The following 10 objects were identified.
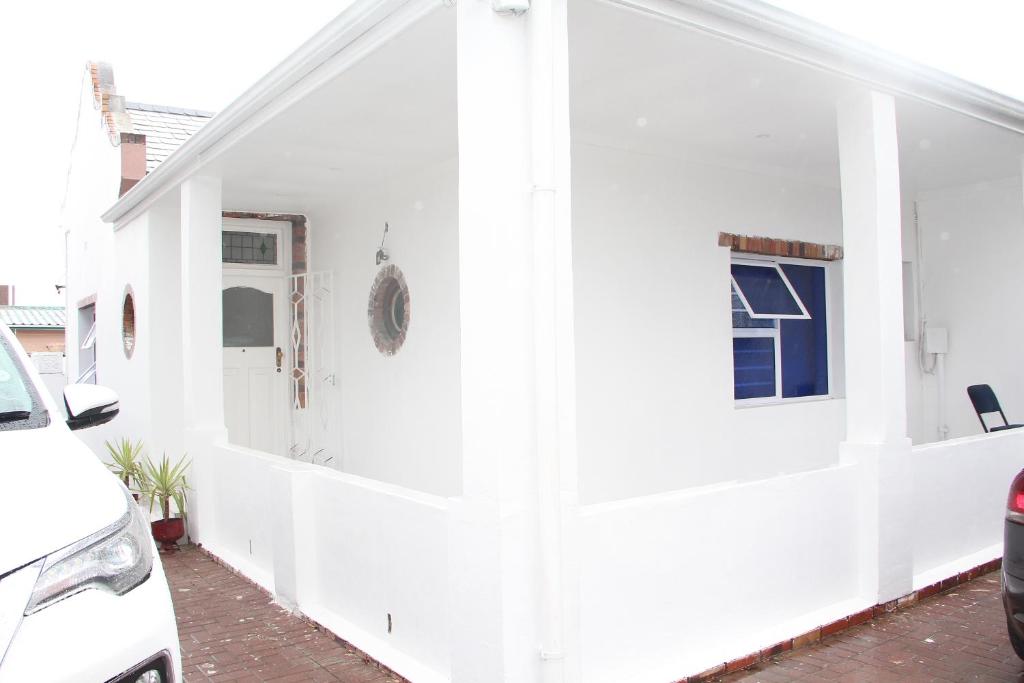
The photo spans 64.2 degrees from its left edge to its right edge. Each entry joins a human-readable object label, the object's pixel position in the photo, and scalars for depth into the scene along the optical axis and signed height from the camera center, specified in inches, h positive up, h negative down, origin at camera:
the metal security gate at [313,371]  323.6 -7.9
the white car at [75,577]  76.3 -22.3
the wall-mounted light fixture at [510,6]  120.7 +50.6
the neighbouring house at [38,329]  1285.7 +44.7
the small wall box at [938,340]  316.5 -0.7
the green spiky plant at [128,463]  266.8 -35.9
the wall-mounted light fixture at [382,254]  287.3 +33.7
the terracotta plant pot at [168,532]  253.0 -55.2
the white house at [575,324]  124.9 +6.3
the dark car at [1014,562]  132.7 -37.0
